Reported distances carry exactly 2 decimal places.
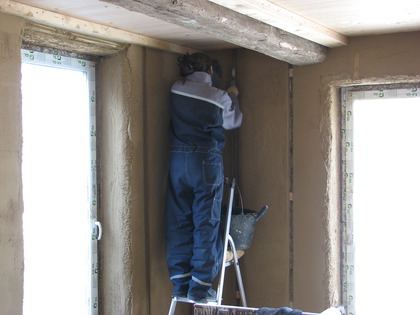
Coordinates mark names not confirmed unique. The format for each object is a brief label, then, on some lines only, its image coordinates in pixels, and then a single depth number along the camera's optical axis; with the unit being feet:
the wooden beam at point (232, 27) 6.53
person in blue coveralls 9.86
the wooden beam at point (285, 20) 7.26
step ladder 10.14
